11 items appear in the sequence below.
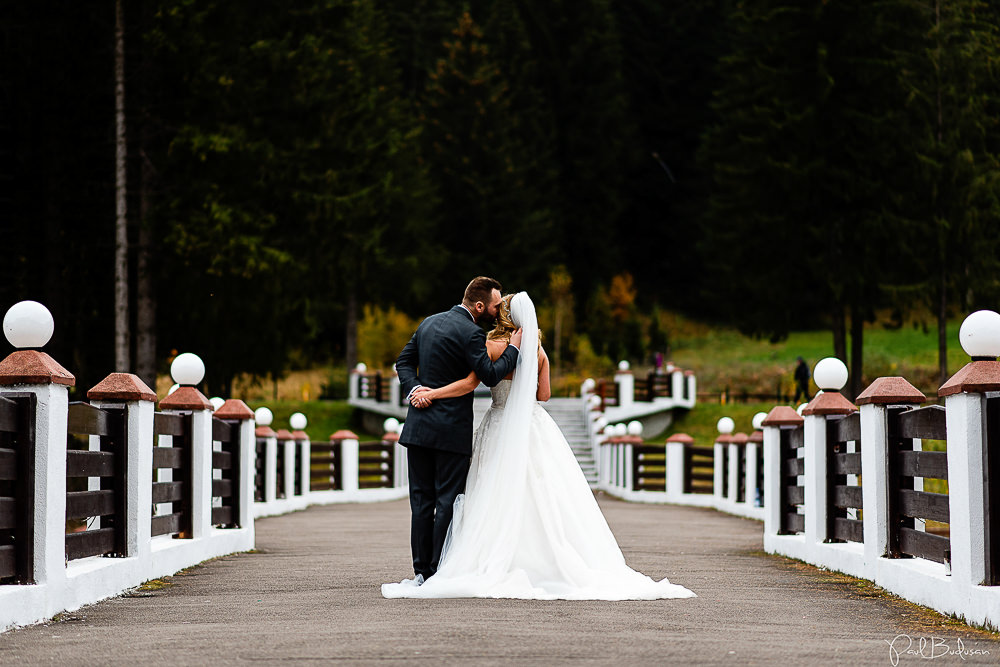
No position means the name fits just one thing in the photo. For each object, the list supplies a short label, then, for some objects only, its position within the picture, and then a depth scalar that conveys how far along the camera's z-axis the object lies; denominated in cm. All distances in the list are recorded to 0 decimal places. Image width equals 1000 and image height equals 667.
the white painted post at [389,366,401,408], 4534
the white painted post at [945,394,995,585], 672
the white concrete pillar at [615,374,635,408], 4372
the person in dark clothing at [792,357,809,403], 4447
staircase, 3725
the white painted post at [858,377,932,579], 860
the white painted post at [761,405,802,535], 1212
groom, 832
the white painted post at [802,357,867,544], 1048
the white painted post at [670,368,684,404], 4441
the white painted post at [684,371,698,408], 4469
